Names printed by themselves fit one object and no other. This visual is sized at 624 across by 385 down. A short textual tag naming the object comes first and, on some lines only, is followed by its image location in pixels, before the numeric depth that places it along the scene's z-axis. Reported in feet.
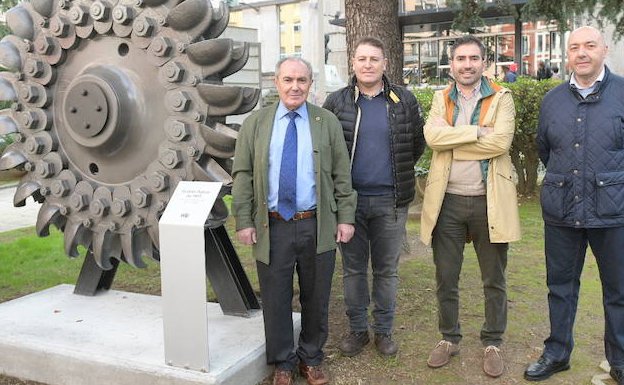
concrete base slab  12.27
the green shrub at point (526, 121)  28.71
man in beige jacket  12.09
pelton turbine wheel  12.51
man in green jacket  11.74
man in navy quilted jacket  11.33
